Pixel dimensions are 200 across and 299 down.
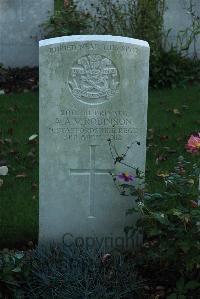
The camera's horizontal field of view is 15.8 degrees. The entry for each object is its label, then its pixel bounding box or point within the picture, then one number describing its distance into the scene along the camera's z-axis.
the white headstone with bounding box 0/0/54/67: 10.27
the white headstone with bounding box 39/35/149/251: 4.47
